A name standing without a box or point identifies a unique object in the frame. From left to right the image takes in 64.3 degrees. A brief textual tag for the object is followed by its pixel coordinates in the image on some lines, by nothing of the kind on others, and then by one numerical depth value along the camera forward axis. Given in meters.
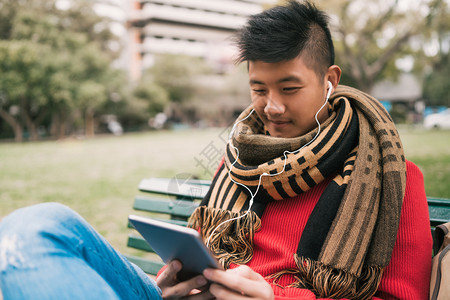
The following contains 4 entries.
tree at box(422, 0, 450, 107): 11.05
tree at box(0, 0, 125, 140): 20.86
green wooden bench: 2.37
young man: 1.17
